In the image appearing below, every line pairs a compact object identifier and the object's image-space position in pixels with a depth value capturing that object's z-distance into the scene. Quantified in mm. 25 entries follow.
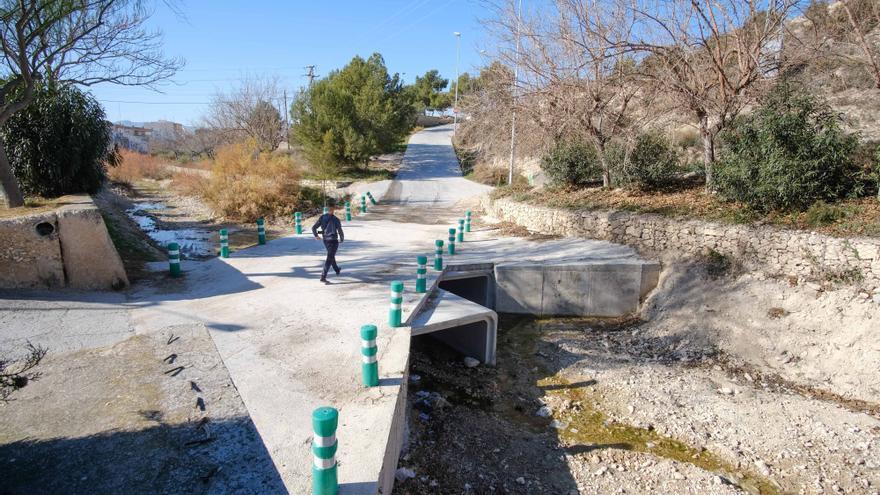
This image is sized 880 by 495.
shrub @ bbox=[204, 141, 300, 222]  20797
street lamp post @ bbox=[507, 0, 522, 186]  14913
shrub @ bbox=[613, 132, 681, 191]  13586
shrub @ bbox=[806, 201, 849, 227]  8859
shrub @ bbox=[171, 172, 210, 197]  22922
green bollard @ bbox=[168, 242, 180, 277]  10020
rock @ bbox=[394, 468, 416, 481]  5184
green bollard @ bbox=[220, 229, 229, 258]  11875
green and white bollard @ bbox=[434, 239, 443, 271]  10281
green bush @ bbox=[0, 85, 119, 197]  11352
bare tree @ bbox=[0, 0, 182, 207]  8219
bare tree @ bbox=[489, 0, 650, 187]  12844
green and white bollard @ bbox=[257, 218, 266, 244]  13827
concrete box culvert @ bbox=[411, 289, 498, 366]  7495
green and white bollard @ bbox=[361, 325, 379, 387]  5012
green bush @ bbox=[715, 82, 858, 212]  9430
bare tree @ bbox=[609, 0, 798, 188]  10609
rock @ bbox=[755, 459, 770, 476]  5555
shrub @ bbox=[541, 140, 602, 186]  16562
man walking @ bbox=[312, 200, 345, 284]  9250
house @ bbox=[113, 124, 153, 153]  49531
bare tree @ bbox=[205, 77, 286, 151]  42344
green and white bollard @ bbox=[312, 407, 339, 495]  3283
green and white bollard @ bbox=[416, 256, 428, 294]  8600
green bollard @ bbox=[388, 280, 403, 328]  6785
